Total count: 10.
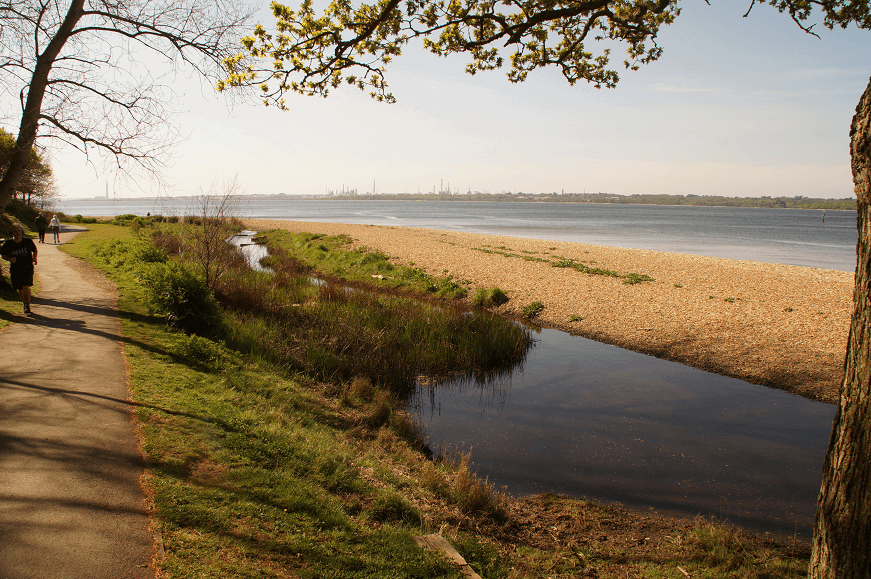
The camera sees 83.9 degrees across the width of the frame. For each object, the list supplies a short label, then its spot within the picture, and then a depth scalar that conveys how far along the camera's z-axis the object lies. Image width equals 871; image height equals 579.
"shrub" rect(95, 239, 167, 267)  17.75
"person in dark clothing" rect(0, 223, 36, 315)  10.28
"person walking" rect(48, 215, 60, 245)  27.25
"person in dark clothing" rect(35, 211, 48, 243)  26.36
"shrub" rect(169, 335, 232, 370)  9.02
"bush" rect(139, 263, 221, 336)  10.83
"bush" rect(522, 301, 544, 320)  17.61
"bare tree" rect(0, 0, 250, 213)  11.60
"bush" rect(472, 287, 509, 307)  18.95
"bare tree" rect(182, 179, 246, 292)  13.87
